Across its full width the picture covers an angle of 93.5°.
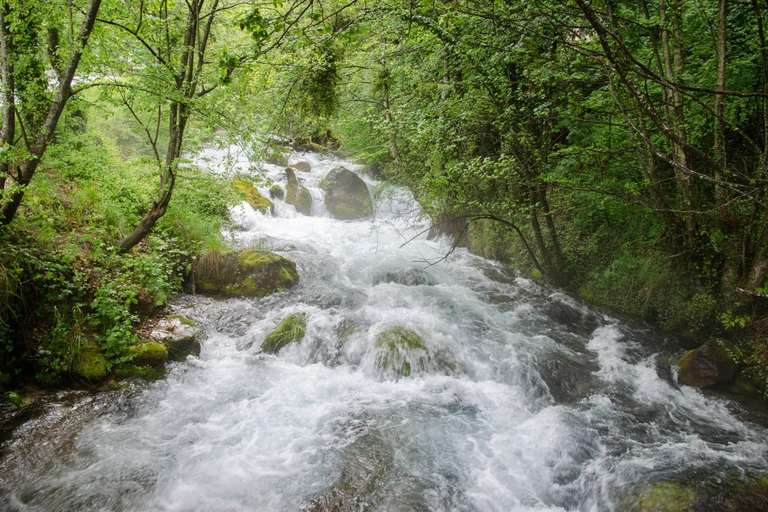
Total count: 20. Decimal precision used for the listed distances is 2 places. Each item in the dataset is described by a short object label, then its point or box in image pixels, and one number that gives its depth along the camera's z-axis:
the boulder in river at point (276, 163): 17.45
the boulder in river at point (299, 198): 14.38
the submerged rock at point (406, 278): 9.19
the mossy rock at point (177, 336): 5.58
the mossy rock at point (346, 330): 6.53
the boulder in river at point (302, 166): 17.36
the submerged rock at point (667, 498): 3.29
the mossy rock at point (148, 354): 5.01
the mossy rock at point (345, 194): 14.42
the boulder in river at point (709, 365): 5.29
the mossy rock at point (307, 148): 19.17
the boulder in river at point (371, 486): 3.59
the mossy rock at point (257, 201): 13.12
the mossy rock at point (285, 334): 6.30
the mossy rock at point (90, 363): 4.58
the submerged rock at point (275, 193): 14.40
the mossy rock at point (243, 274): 7.82
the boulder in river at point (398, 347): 5.86
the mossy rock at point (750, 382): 5.04
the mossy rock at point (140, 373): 4.89
